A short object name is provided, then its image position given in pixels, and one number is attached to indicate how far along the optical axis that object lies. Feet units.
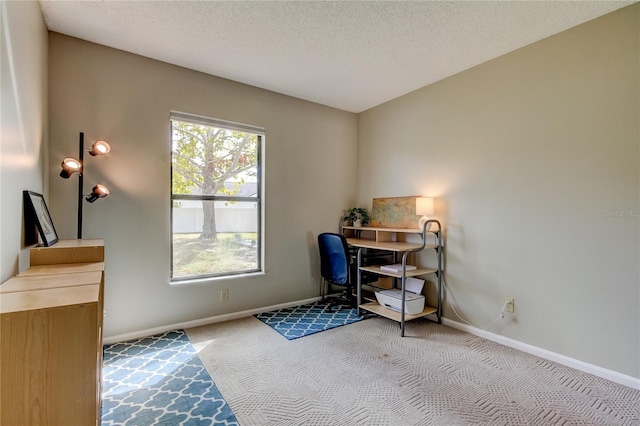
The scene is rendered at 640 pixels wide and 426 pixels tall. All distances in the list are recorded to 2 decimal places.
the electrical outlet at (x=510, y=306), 8.67
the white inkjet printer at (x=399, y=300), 9.74
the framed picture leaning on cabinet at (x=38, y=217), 5.57
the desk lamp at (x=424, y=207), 10.30
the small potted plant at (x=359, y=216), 13.22
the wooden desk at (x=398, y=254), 9.75
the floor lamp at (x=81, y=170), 7.09
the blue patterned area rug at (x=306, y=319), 9.72
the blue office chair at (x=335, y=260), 10.86
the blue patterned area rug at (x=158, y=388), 5.57
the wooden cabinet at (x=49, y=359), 2.91
